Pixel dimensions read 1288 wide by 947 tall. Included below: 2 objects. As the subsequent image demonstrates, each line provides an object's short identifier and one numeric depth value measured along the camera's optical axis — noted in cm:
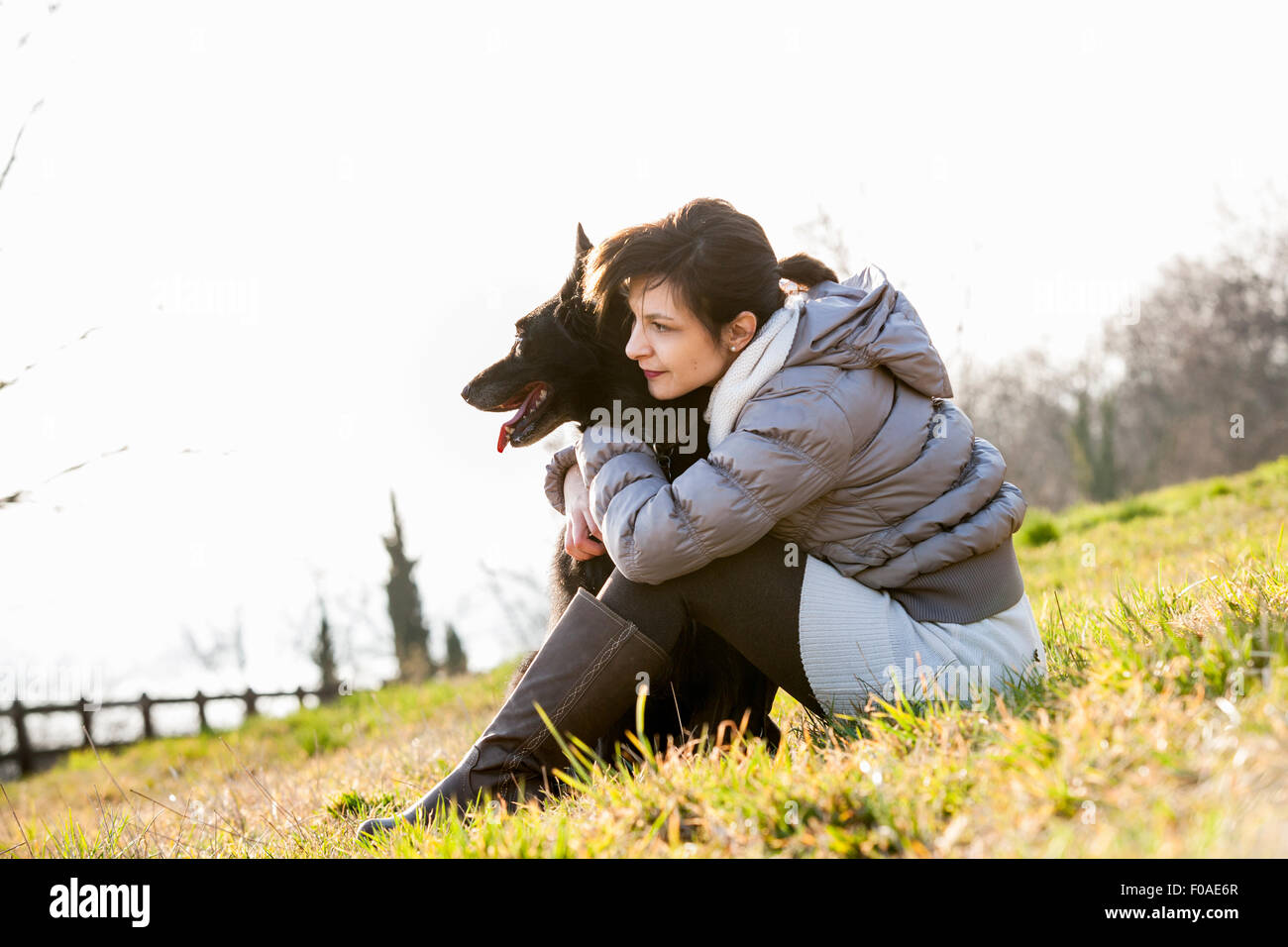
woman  214
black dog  253
